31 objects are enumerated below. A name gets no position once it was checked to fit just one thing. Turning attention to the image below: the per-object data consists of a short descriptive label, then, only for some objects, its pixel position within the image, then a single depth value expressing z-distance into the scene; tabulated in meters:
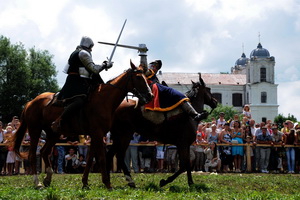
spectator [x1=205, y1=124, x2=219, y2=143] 20.27
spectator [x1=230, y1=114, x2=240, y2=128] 21.44
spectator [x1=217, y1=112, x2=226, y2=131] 21.35
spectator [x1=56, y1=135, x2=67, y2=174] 18.80
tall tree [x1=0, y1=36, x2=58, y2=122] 59.94
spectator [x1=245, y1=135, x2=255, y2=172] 20.68
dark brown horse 11.57
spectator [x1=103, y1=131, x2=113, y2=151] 19.42
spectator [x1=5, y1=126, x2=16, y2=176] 18.42
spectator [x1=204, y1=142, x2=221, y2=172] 19.59
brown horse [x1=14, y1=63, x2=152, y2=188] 9.98
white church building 104.31
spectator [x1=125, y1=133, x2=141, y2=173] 19.47
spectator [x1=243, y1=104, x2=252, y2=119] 22.19
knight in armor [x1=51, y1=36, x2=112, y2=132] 10.09
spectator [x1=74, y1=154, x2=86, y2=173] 18.88
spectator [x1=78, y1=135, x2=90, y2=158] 19.36
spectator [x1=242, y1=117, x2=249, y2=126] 21.41
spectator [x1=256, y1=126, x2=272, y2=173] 20.86
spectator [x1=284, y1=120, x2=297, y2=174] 20.88
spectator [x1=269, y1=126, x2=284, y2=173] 20.98
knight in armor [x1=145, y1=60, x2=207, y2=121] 11.44
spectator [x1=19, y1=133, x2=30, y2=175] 18.45
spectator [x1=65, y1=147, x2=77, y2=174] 18.92
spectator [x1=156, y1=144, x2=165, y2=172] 20.03
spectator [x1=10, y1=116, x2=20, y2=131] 19.23
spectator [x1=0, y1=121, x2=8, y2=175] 18.42
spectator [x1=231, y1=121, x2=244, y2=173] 20.44
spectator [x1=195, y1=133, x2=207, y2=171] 19.86
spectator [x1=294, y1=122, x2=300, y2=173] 21.00
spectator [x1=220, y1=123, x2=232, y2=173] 20.22
